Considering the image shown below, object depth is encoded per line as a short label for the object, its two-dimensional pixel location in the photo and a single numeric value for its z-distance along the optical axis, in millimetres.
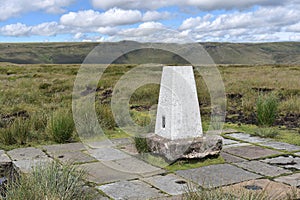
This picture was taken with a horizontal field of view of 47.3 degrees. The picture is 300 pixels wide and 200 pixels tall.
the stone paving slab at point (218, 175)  4438
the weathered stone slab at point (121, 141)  6717
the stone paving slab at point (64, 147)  6215
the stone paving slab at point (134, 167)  4879
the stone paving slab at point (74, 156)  5539
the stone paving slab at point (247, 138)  6870
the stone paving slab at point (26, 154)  5656
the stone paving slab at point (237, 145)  6335
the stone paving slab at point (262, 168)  4805
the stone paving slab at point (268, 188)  3842
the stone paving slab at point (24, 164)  4952
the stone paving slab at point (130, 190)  3994
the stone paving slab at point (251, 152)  5714
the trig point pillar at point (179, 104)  5172
